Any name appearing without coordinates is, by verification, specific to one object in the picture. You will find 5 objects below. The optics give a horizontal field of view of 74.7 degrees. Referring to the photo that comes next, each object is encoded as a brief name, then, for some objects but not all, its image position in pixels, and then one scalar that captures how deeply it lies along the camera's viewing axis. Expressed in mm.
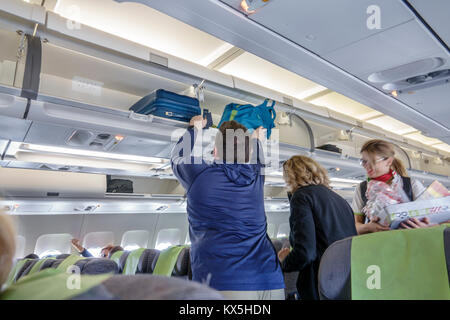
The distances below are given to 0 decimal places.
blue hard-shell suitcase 2787
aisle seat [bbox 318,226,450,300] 920
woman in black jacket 1924
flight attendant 2045
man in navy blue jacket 1789
